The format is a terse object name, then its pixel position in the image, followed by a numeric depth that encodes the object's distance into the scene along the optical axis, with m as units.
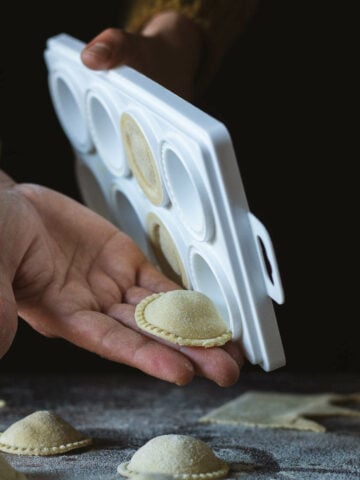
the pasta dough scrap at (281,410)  1.40
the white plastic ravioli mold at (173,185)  1.04
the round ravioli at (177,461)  1.03
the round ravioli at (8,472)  0.98
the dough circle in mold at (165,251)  1.31
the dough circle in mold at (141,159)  1.25
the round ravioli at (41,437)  1.14
